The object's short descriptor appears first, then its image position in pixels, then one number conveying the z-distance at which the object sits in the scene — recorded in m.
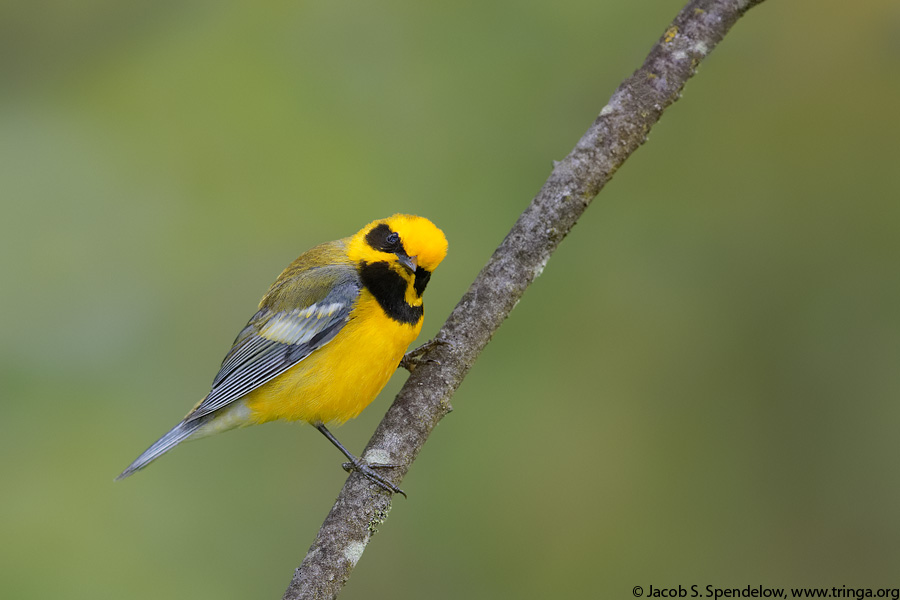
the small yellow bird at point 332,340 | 7.82
